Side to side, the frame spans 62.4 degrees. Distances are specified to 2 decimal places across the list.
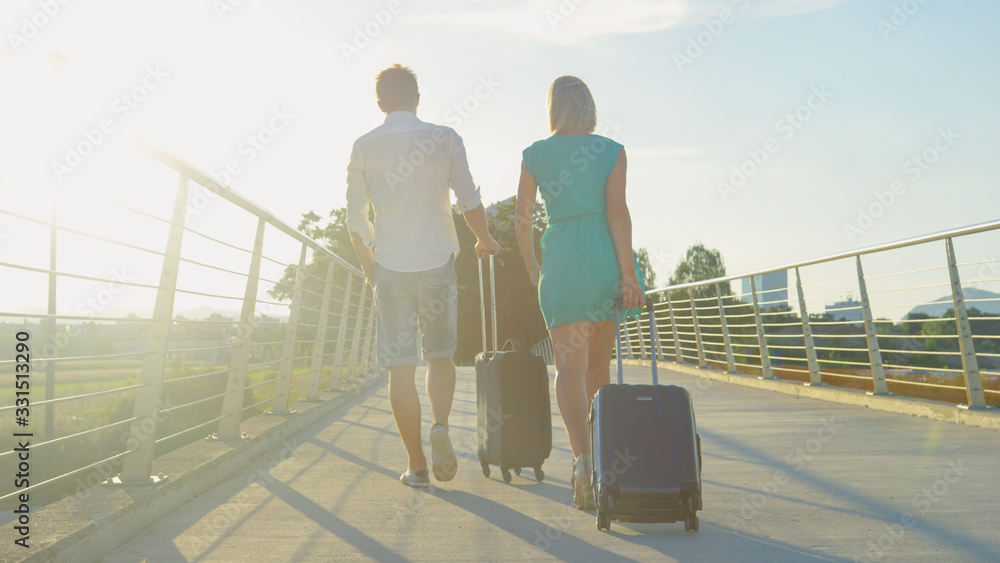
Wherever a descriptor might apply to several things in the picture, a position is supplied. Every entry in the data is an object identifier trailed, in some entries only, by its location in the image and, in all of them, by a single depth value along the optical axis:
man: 3.51
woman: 3.08
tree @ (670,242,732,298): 79.50
